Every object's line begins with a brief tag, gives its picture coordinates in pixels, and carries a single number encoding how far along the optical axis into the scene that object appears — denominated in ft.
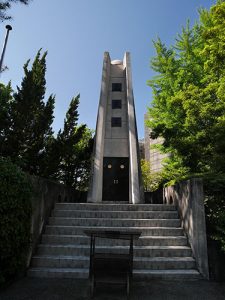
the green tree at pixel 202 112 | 25.72
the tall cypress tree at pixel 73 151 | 38.01
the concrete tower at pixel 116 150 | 37.17
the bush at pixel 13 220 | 14.46
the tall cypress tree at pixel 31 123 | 31.65
